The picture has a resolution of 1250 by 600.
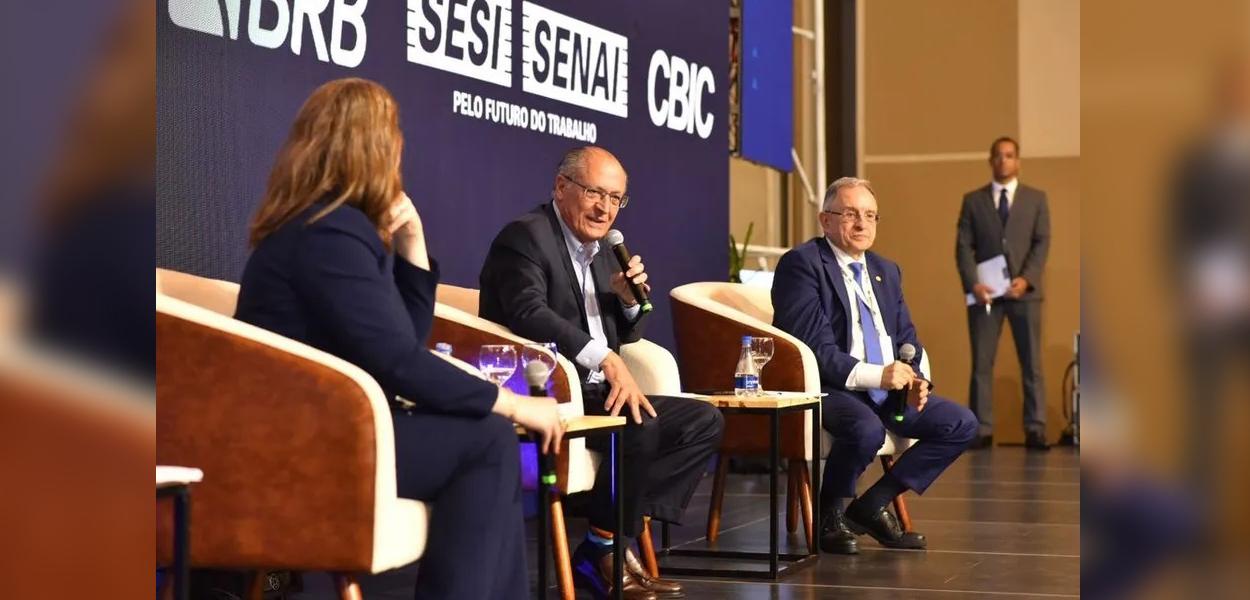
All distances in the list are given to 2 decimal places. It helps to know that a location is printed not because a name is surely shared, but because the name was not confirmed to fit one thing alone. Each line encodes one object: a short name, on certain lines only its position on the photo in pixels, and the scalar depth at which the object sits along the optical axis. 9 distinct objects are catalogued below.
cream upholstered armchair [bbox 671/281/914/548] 4.84
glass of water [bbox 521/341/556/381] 3.28
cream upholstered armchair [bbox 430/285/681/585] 3.60
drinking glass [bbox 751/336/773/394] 4.36
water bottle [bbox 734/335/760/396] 4.35
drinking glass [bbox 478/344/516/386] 3.15
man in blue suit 4.82
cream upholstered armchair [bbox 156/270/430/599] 2.51
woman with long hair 2.62
